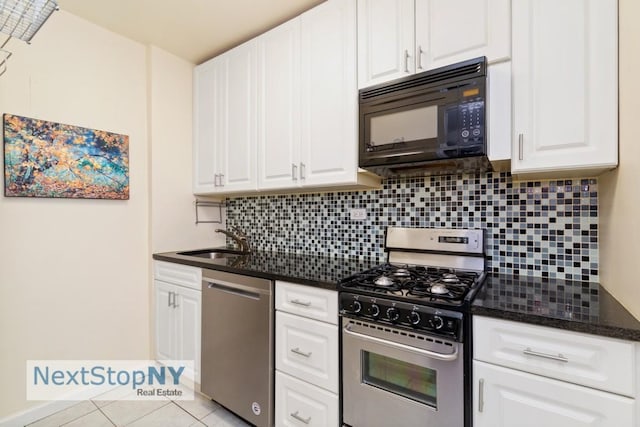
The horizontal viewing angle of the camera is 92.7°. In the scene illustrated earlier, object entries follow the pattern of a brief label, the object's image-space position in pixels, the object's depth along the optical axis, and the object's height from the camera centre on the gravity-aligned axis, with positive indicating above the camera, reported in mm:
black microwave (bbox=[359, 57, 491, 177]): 1282 +404
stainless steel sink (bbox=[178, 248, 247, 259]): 2506 -365
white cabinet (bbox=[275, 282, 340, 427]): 1410 -716
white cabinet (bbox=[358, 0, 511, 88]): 1305 +824
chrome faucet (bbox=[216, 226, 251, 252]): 2566 -249
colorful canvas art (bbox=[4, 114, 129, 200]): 1757 +319
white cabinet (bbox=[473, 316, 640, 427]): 868 -525
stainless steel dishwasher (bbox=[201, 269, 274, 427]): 1621 -769
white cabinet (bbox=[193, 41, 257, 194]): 2207 +682
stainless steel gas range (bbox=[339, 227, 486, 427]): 1078 -535
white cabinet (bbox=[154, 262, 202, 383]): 2021 -721
